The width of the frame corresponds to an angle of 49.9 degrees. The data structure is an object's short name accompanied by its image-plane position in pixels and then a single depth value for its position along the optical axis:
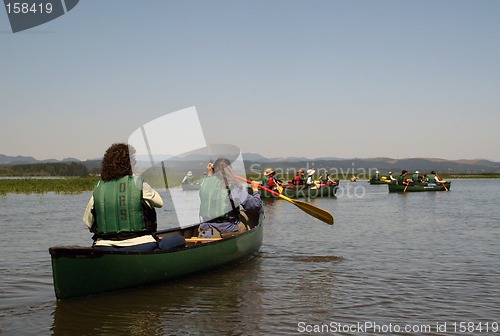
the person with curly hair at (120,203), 6.57
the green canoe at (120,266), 6.31
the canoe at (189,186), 45.12
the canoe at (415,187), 34.97
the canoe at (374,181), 51.23
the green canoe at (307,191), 27.48
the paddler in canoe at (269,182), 24.02
